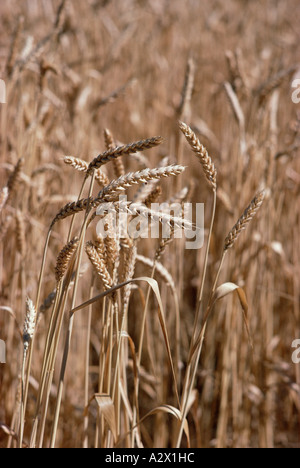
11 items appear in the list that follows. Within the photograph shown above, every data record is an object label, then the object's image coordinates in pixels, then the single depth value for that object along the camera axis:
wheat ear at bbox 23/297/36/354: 1.66
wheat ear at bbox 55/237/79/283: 1.65
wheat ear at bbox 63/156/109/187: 1.63
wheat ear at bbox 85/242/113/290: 1.65
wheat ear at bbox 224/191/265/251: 1.66
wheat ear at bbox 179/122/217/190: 1.64
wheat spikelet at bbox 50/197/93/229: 1.61
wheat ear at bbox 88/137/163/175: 1.58
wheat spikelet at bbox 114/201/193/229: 1.61
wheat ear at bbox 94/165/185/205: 1.59
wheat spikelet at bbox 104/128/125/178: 1.76
